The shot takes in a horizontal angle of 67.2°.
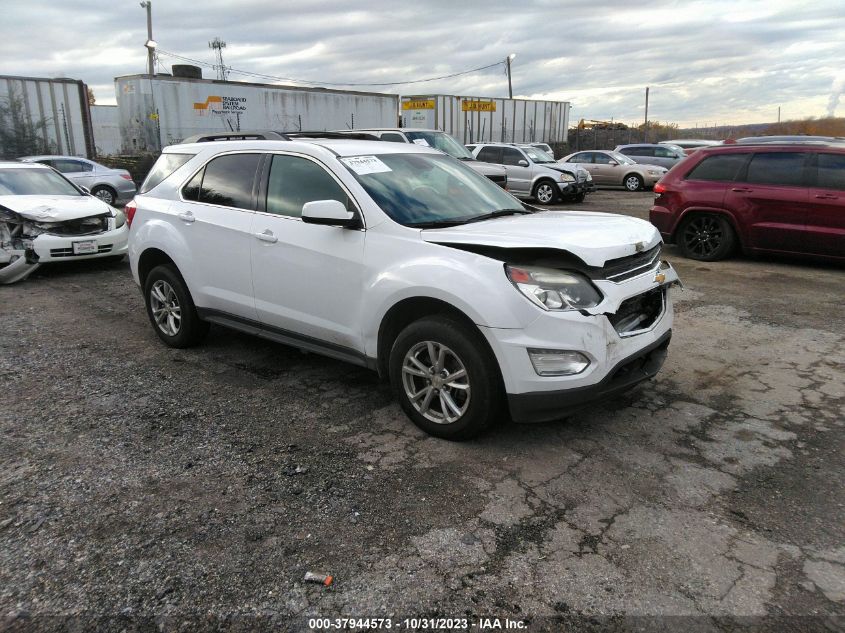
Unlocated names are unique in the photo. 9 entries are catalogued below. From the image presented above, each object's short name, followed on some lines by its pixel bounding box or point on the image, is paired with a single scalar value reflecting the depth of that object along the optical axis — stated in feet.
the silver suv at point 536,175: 55.47
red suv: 26.05
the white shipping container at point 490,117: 94.89
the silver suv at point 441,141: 43.57
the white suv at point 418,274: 11.19
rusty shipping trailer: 61.21
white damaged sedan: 27.89
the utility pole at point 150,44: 99.62
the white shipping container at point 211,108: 69.56
